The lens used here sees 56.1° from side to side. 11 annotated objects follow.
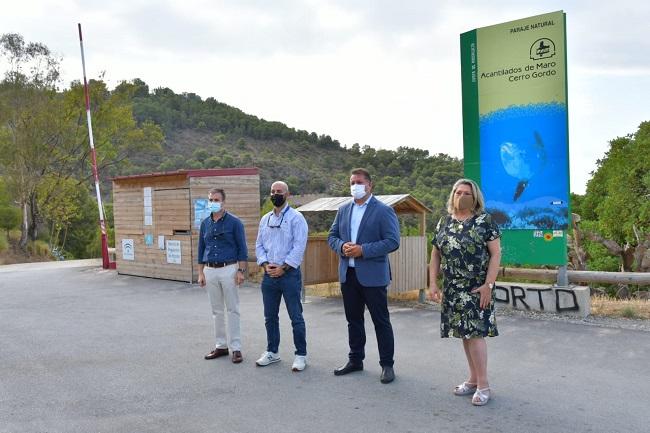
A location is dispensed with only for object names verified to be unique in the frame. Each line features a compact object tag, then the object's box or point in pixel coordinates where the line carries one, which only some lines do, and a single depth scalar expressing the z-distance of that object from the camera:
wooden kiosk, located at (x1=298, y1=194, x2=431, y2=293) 10.22
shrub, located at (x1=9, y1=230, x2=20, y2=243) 30.59
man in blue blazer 5.65
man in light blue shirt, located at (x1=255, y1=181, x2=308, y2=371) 6.16
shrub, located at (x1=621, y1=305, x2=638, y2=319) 8.45
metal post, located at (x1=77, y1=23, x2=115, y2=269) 17.56
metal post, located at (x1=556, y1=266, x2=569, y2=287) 8.88
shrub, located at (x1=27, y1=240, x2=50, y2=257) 29.23
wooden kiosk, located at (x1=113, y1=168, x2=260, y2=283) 13.74
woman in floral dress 4.88
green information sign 8.88
